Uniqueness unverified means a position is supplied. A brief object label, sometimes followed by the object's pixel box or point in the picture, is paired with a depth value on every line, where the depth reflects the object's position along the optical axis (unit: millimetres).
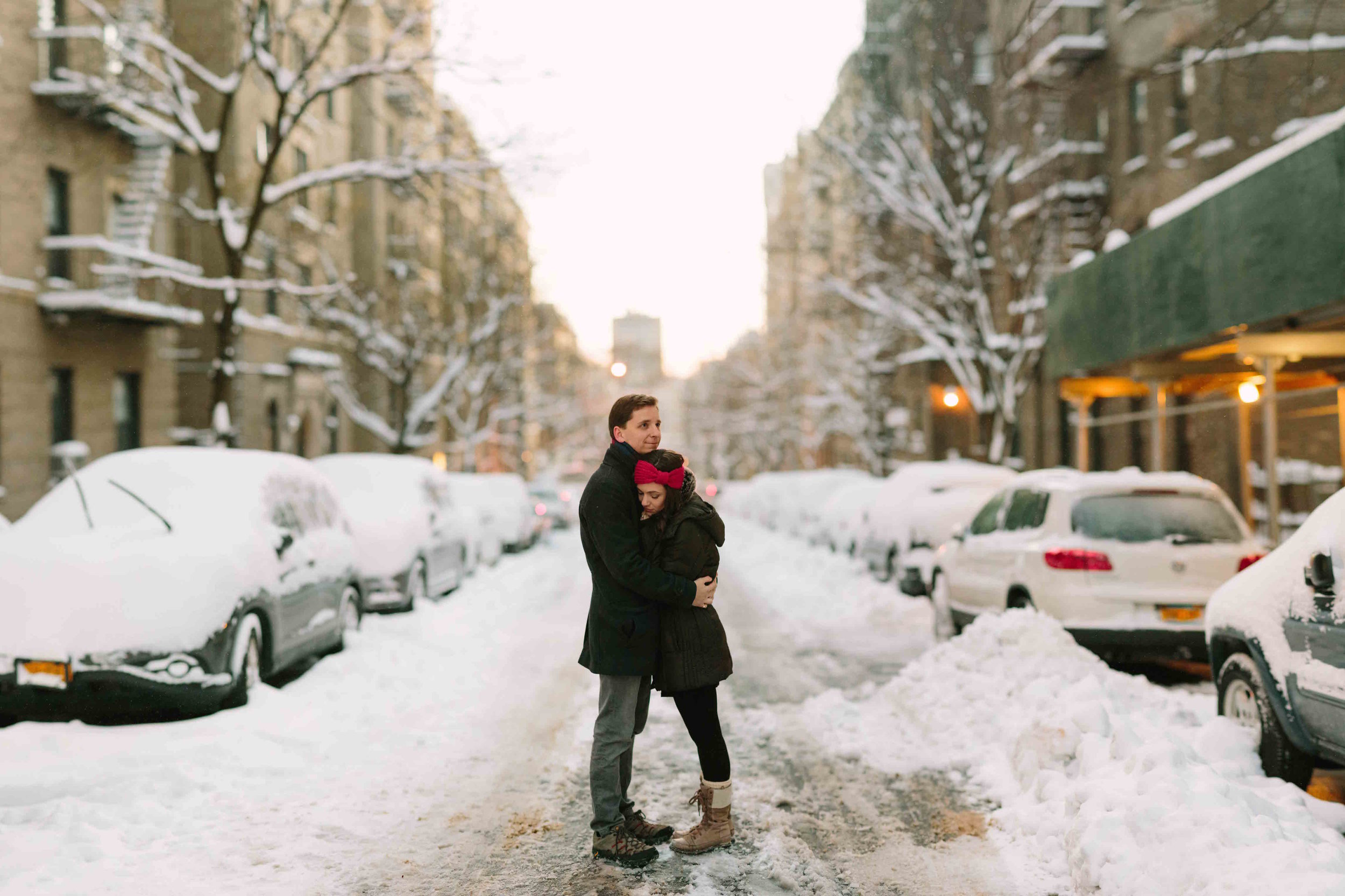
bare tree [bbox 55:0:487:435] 15156
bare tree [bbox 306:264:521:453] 29641
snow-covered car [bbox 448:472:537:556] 20859
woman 4727
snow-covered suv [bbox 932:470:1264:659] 8773
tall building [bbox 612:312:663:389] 151875
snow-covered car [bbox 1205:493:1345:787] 5188
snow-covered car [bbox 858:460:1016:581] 15469
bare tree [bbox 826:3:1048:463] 21625
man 4645
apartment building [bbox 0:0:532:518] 19500
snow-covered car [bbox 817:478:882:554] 20003
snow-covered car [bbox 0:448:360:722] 6699
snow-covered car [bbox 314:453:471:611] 12695
